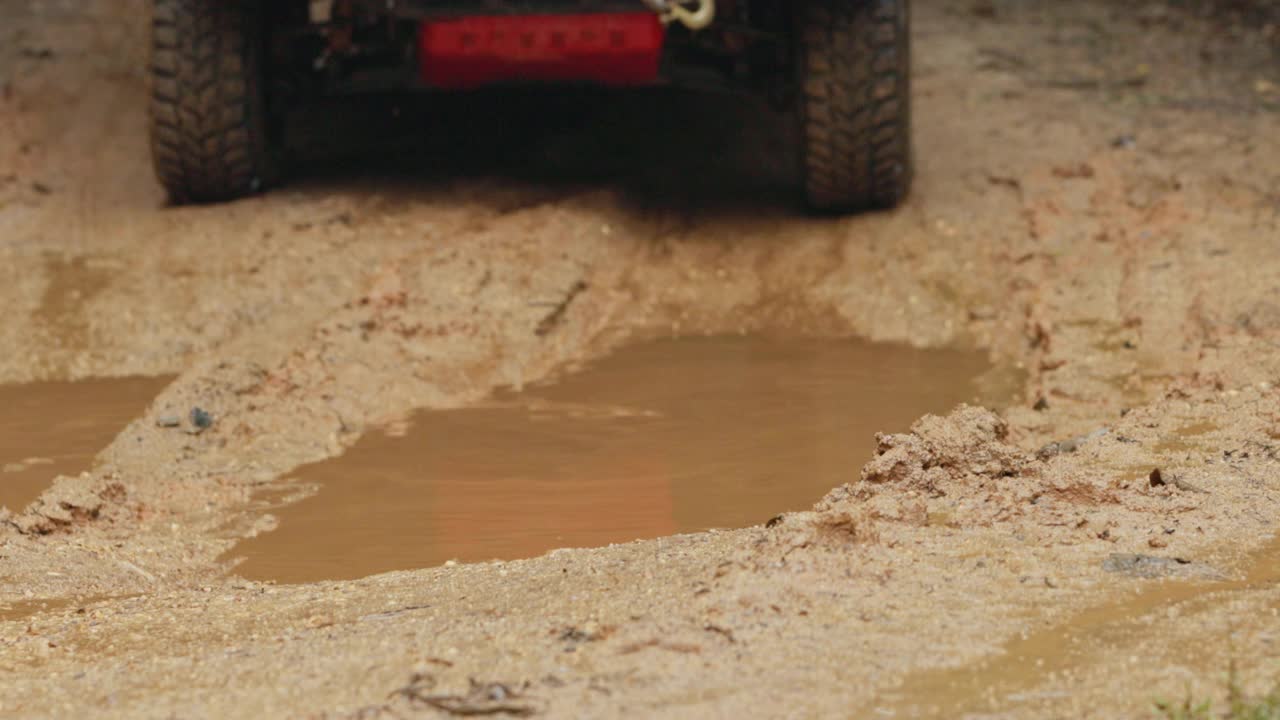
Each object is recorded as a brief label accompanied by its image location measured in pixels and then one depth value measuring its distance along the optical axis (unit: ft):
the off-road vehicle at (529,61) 36.45
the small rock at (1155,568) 16.55
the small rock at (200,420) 27.84
